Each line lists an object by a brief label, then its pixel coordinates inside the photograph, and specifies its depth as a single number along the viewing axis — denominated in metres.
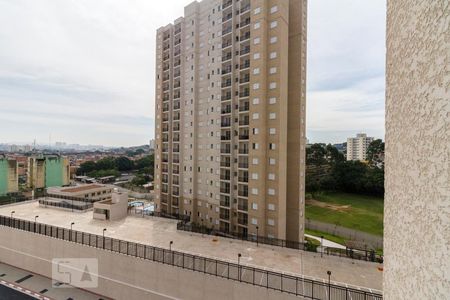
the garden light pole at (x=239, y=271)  13.16
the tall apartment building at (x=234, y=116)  22.62
